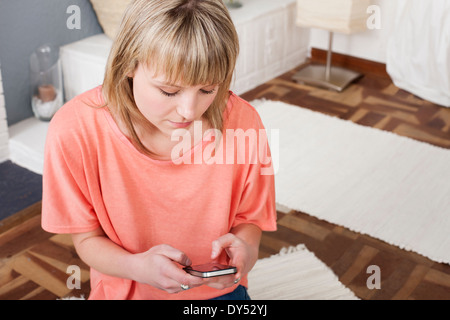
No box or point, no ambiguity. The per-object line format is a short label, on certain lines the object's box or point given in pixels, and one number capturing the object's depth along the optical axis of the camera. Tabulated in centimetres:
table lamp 282
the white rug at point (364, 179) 188
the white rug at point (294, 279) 159
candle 233
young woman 76
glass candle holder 232
